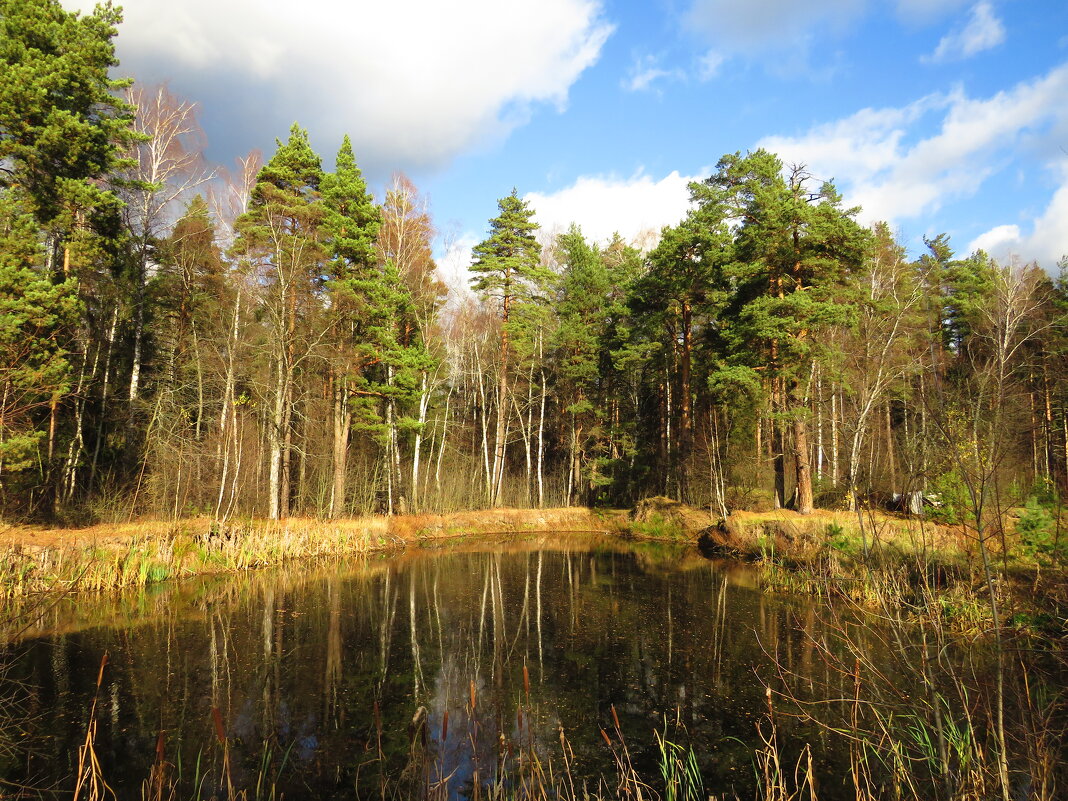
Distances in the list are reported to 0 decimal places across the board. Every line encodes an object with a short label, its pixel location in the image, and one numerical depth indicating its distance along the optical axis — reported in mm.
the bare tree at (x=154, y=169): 18469
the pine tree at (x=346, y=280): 20141
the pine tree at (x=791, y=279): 17734
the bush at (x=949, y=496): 11867
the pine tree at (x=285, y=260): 18750
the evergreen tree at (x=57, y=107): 13133
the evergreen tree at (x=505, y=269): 26562
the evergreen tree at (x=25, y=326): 11430
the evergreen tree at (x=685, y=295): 22766
